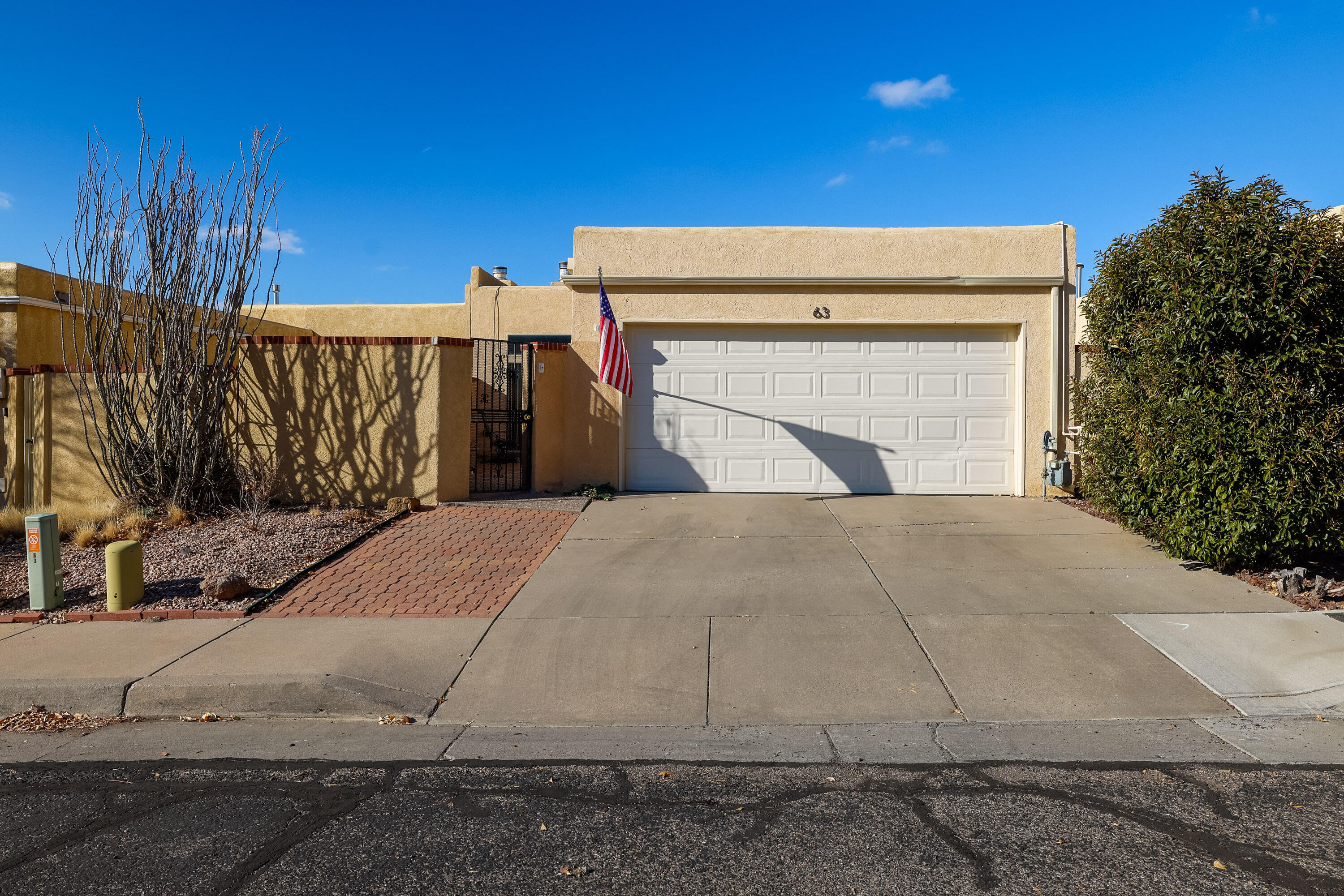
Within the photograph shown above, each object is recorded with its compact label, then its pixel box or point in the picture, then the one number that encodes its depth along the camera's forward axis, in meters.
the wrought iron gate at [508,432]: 11.69
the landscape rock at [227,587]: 6.96
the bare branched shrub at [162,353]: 9.73
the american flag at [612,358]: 10.69
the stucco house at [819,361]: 11.39
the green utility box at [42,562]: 6.85
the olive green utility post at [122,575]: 6.82
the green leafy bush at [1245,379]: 6.65
